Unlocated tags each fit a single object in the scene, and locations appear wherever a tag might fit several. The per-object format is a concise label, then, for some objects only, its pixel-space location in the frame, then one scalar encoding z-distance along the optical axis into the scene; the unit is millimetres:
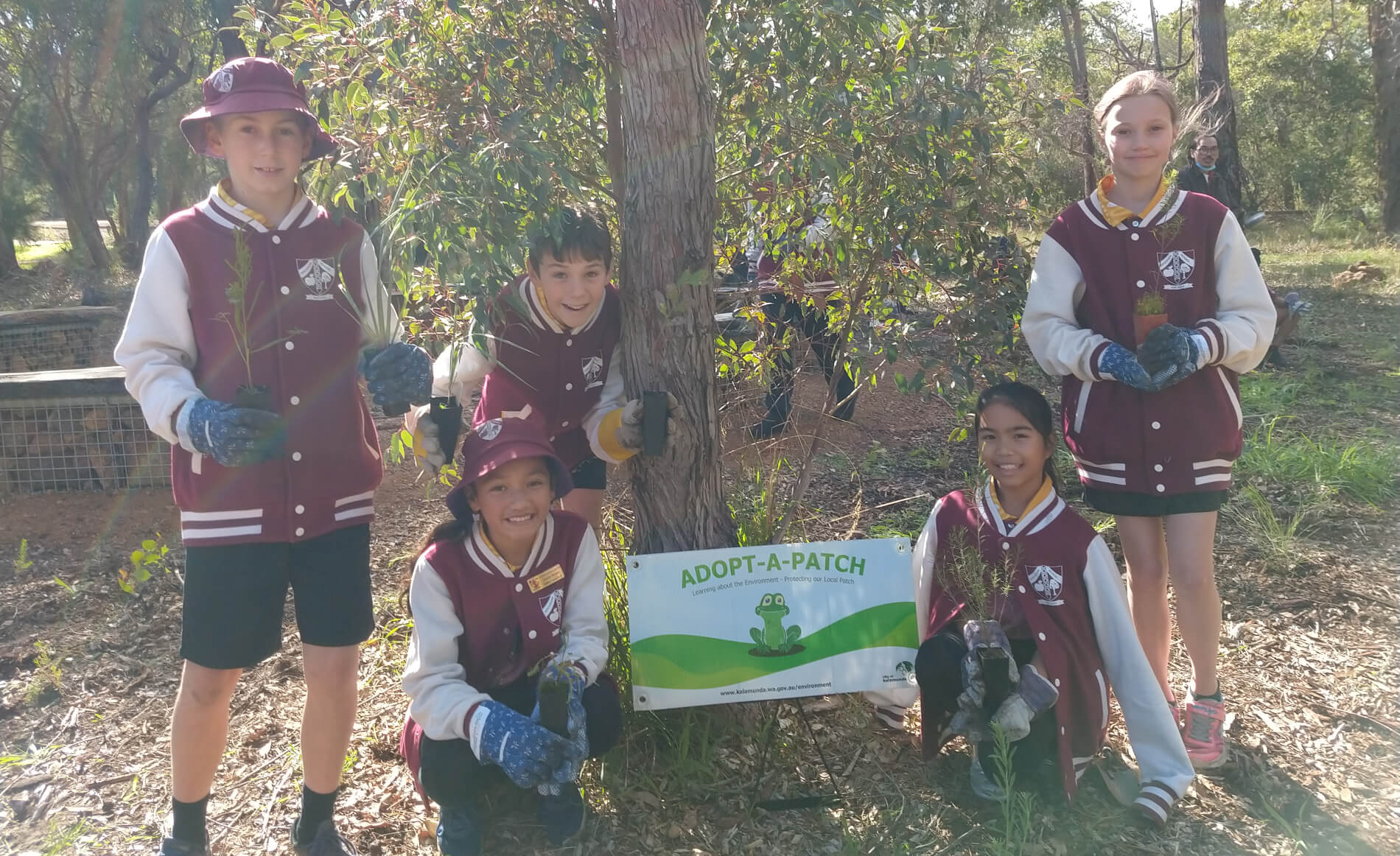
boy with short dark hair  2555
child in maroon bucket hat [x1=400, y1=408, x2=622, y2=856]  2221
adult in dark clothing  6680
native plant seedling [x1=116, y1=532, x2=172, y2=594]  3303
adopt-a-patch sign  2479
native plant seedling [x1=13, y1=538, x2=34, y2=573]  4277
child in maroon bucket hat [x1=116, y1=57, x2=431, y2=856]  2152
